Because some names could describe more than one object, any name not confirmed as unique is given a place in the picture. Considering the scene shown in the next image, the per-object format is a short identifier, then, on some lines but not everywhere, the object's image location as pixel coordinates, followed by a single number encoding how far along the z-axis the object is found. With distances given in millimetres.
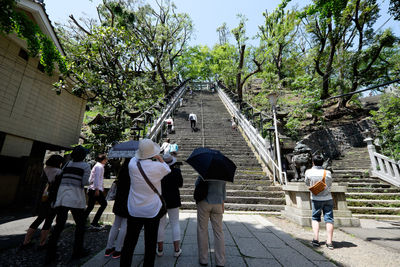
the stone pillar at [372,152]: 8523
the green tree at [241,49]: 12375
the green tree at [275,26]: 12398
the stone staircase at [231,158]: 5734
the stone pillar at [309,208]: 4531
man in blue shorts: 3285
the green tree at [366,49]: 12839
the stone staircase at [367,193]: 6090
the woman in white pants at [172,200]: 2727
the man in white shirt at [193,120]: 11383
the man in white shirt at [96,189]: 3889
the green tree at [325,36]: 13531
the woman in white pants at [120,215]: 2627
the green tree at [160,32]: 16047
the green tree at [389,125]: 9348
